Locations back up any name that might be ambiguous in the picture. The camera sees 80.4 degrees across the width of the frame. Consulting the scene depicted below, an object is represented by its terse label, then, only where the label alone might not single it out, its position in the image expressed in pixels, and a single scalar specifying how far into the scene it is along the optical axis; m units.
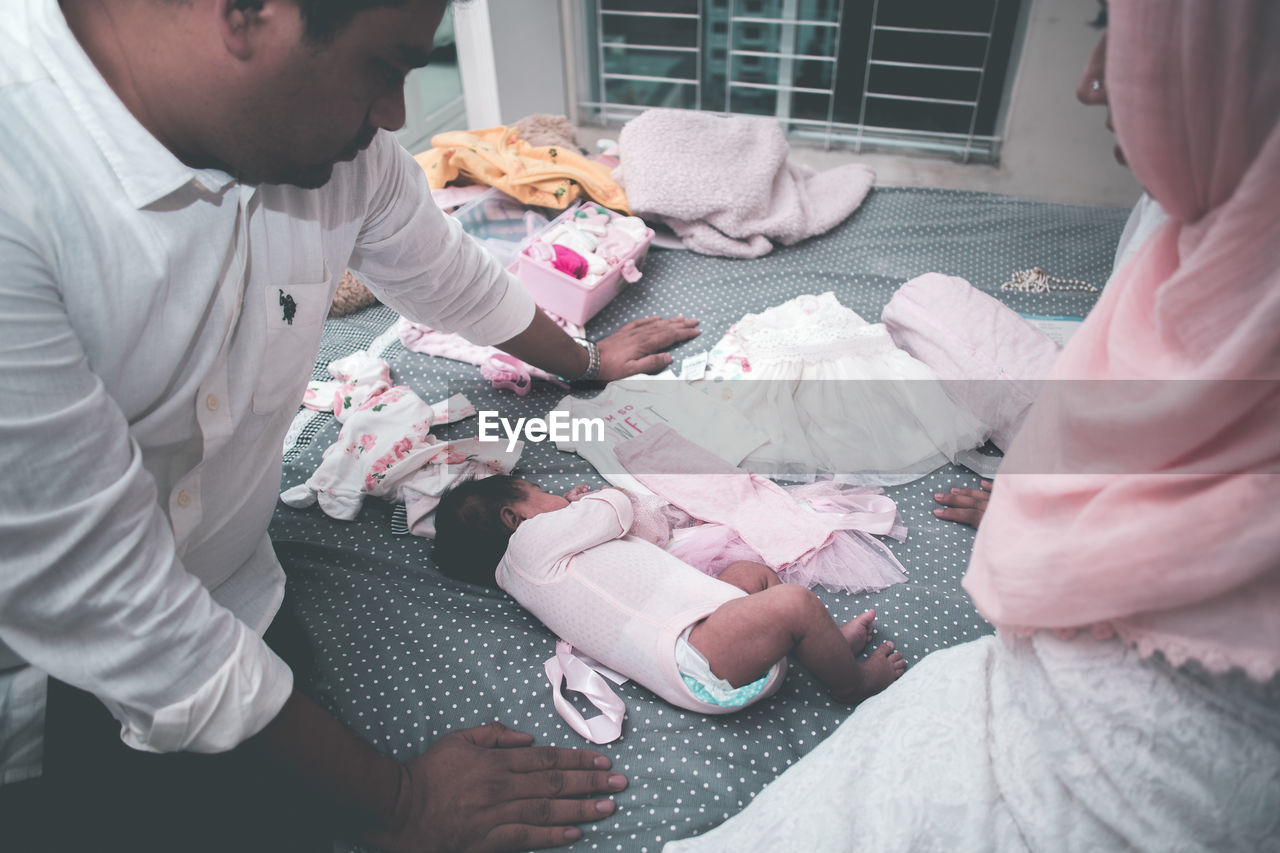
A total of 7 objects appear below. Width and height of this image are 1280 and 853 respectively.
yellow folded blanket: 2.32
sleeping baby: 1.12
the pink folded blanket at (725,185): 2.28
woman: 0.51
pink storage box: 1.94
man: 0.66
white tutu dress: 1.58
